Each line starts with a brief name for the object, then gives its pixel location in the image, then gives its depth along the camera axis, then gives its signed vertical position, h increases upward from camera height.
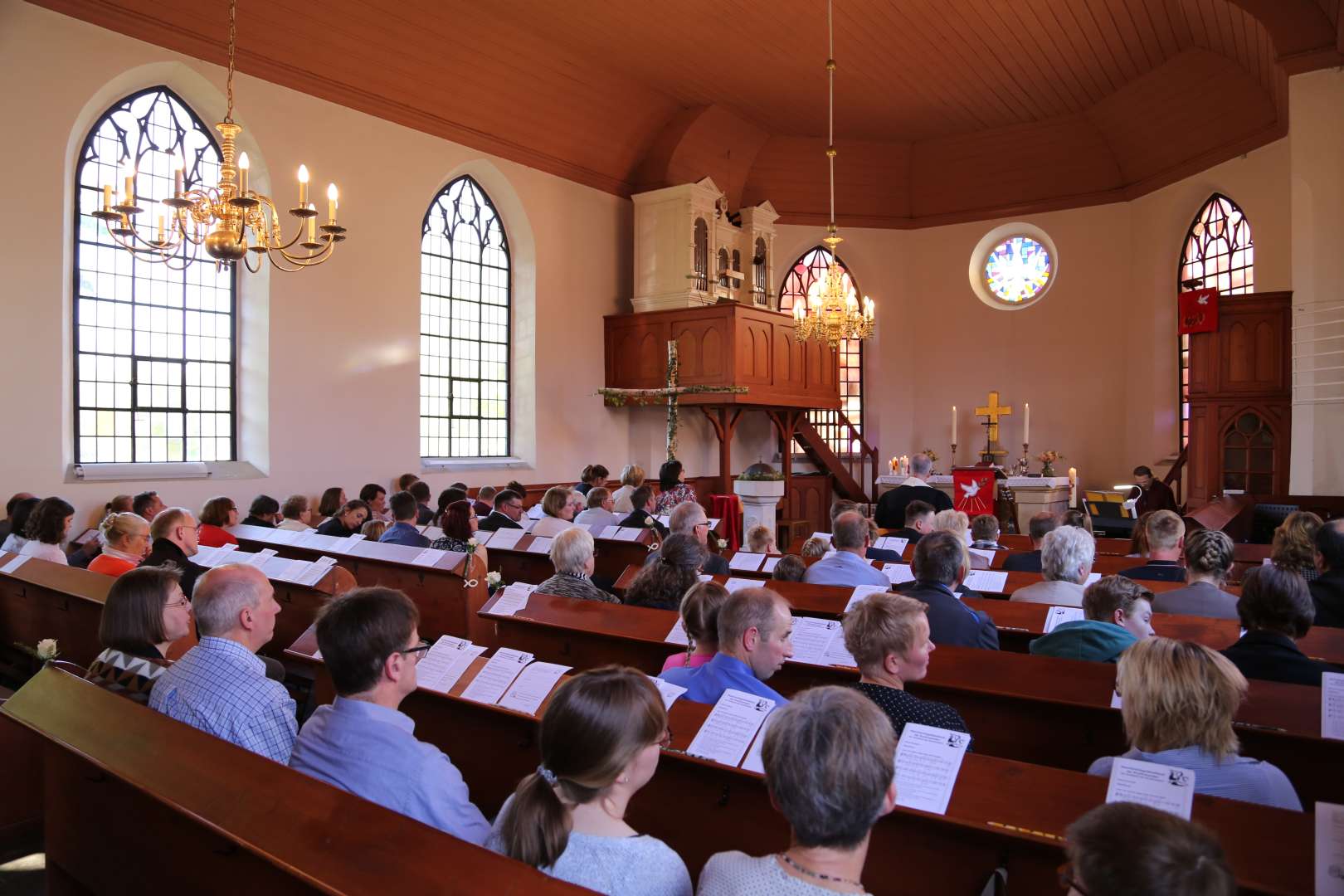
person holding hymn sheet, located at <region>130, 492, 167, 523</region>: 7.03 -0.44
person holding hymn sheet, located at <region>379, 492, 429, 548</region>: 6.24 -0.52
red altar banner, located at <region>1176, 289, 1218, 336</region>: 10.27 +1.57
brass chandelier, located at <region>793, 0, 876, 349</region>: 9.38 +1.37
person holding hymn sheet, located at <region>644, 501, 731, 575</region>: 5.45 -0.43
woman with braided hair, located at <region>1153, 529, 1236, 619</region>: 3.98 -0.56
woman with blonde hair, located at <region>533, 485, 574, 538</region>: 6.95 -0.49
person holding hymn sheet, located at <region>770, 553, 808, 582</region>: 5.10 -0.65
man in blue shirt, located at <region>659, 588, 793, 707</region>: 2.78 -0.59
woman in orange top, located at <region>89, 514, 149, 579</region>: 5.30 -0.53
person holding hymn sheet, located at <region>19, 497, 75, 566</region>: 5.53 -0.49
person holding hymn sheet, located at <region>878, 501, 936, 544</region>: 6.46 -0.46
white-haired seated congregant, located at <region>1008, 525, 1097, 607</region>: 4.29 -0.52
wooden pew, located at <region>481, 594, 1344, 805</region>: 2.64 -0.81
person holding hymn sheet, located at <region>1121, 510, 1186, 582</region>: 4.85 -0.50
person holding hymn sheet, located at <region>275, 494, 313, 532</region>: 7.75 -0.53
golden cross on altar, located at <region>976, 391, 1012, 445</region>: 13.98 +0.61
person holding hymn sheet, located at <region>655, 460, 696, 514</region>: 8.28 -0.34
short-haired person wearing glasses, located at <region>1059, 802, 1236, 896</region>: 1.20 -0.52
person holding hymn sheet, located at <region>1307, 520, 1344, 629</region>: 4.18 -0.56
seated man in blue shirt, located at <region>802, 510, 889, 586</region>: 4.96 -0.59
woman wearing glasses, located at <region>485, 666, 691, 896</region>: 1.65 -0.62
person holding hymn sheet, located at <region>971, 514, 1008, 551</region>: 6.12 -0.53
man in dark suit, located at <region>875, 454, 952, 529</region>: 8.20 -0.40
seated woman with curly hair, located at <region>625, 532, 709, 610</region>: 4.28 -0.58
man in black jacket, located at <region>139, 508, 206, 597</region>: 4.73 -0.49
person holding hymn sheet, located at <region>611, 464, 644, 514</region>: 8.62 -0.34
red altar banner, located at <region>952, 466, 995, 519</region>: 12.09 -0.49
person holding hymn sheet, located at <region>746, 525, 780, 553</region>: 6.19 -0.59
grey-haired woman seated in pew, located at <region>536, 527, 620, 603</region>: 4.56 -0.58
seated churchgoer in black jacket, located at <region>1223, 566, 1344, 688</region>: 2.88 -0.56
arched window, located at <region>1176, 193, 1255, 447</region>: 12.02 +2.62
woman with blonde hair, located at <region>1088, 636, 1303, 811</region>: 2.08 -0.60
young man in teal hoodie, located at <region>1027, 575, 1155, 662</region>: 3.27 -0.61
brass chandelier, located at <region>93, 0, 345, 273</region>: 5.59 +1.48
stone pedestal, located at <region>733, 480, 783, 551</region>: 10.59 -0.56
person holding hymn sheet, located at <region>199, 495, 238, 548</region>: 6.59 -0.53
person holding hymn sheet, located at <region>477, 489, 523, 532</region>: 7.50 -0.53
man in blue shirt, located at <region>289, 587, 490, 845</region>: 2.11 -0.66
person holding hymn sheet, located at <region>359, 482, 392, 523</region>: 8.58 -0.46
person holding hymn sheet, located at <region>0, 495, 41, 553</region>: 5.75 -0.50
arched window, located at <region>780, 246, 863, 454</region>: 15.45 +1.71
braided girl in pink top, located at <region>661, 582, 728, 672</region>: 3.02 -0.54
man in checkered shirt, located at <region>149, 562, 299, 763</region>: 2.63 -0.67
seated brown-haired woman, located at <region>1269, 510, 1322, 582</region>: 4.44 -0.43
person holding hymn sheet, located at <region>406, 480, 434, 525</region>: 8.36 -0.49
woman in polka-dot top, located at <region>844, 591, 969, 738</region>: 2.63 -0.54
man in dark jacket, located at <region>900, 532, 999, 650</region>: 3.68 -0.58
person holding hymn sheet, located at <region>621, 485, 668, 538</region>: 6.93 -0.48
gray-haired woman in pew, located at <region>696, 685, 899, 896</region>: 1.50 -0.57
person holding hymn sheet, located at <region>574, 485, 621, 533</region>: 7.45 -0.51
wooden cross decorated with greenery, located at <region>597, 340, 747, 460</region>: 12.07 +0.73
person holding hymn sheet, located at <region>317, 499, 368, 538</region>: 7.11 -0.56
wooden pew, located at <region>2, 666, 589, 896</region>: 1.64 -0.74
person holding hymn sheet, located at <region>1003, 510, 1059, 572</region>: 5.62 -0.58
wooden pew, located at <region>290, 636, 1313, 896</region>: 1.80 -0.83
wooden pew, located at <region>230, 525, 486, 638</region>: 4.87 -0.73
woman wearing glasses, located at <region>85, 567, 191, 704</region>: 2.99 -0.58
